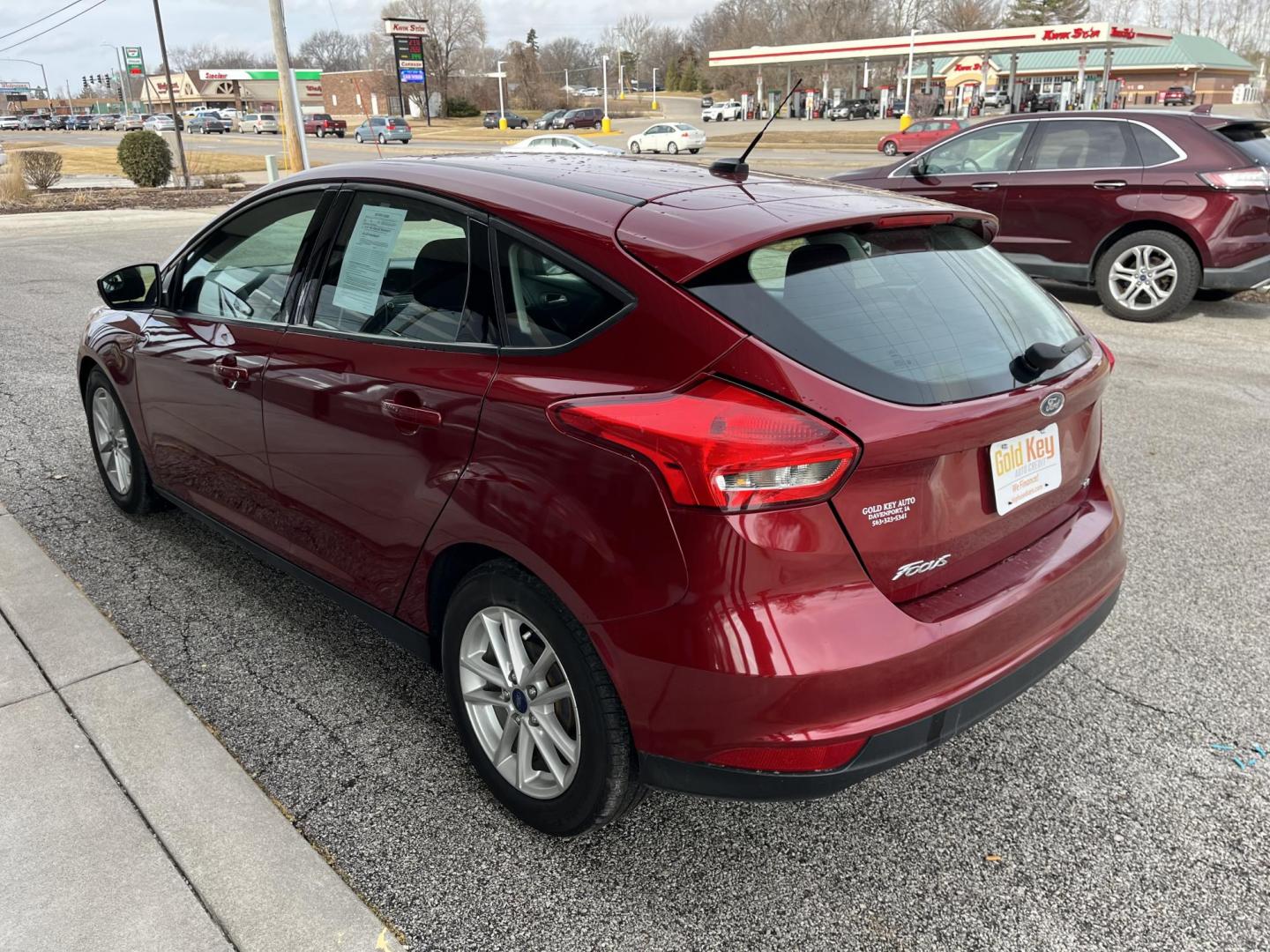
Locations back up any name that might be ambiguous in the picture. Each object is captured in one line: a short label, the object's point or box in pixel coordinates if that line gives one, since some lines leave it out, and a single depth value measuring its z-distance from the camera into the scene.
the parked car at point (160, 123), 74.50
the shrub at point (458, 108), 92.06
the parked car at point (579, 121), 60.16
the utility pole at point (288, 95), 23.14
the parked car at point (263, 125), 83.44
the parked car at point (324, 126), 71.06
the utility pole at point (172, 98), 27.30
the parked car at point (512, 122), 72.56
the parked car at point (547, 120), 61.53
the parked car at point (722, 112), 77.44
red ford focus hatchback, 2.01
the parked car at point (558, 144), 32.06
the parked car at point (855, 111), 72.75
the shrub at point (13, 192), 23.80
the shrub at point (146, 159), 26.58
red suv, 8.11
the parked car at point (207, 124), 82.50
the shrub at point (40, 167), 25.42
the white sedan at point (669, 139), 43.94
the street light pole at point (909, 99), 52.41
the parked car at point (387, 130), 49.94
